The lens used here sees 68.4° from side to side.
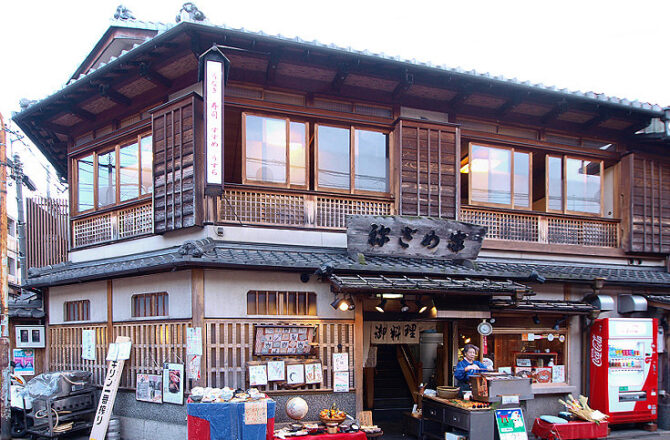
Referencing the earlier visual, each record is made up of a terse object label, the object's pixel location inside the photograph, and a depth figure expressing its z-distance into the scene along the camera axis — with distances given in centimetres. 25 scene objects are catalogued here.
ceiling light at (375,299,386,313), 1150
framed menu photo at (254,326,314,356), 1007
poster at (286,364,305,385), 1005
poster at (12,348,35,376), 1284
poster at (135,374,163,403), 1027
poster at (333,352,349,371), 1046
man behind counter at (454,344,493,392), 1048
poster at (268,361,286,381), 996
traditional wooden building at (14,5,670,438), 1021
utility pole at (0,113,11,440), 1052
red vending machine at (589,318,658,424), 1243
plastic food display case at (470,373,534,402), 998
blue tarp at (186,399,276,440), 841
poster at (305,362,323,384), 1020
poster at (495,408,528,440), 1002
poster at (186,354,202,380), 959
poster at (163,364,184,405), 983
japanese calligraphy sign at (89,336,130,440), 1025
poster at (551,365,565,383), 1280
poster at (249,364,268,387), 973
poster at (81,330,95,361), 1183
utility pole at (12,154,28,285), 1619
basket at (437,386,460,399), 1059
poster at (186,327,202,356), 961
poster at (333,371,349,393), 1042
